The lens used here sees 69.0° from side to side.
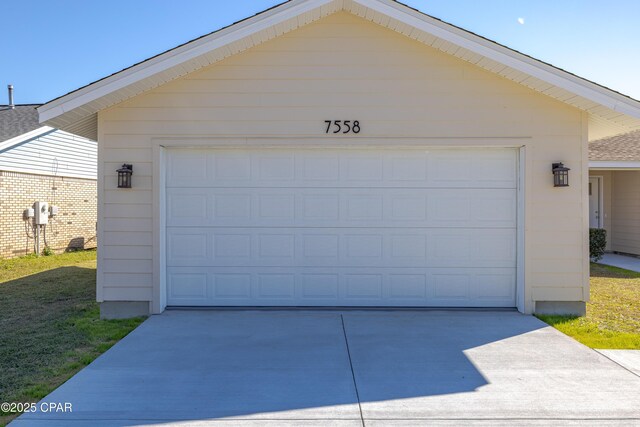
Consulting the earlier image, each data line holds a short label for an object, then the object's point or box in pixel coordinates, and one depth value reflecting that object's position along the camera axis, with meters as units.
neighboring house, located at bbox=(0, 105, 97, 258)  13.57
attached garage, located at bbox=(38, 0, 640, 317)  6.59
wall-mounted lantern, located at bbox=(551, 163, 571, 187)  6.46
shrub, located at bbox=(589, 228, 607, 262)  11.92
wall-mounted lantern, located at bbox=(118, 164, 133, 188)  6.52
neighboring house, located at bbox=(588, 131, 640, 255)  13.02
